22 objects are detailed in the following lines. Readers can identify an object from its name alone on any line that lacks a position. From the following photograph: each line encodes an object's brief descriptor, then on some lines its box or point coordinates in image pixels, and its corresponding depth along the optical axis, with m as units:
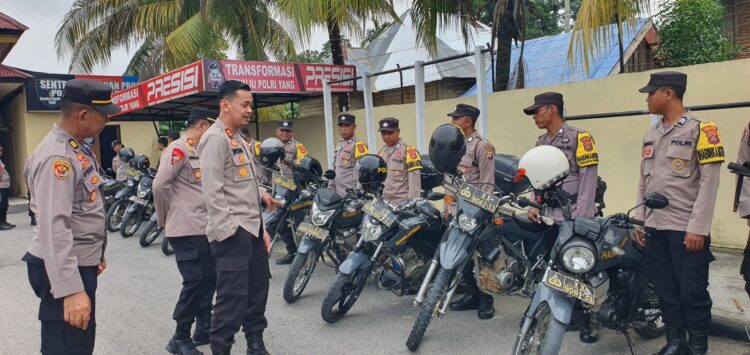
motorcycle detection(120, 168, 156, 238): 8.30
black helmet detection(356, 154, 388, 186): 4.52
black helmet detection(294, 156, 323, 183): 5.80
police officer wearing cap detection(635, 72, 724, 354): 3.04
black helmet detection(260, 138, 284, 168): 5.82
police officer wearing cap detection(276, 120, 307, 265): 6.28
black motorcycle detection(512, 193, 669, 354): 2.83
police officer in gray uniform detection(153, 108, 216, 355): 3.65
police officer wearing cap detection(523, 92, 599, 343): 3.76
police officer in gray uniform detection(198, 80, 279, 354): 3.11
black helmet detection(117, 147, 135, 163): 9.72
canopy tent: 7.96
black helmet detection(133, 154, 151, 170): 8.96
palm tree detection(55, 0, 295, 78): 11.28
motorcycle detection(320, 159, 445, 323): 4.09
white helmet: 3.12
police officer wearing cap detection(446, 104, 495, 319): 4.43
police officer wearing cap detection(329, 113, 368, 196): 6.21
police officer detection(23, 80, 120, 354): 2.23
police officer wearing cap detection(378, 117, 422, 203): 5.26
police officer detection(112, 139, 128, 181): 9.99
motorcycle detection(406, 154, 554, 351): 3.50
